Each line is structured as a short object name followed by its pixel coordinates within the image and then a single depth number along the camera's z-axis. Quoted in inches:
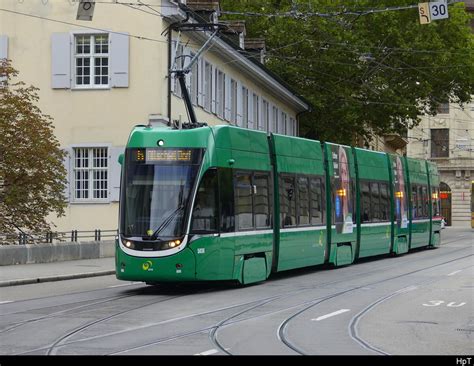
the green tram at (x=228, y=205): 737.6
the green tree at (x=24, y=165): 1119.6
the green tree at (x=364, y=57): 2016.5
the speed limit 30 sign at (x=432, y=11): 1195.3
